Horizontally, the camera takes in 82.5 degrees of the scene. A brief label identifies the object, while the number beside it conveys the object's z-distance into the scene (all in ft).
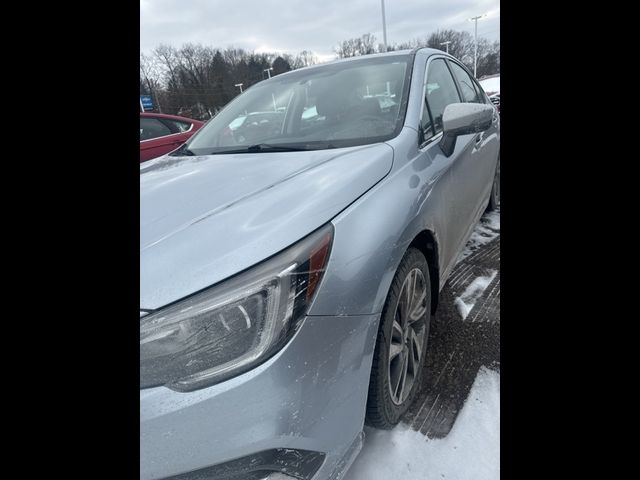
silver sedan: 2.86
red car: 16.16
